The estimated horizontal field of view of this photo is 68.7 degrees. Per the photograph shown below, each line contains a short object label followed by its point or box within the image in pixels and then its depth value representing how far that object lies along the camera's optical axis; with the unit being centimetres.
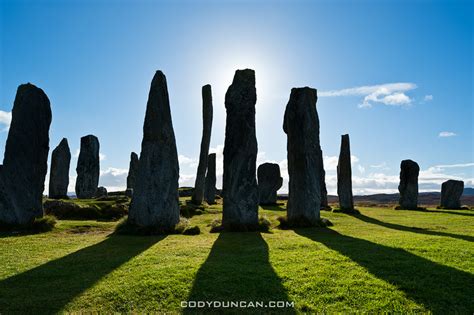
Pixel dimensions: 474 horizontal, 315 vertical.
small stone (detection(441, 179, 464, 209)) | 3162
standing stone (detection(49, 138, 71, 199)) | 3062
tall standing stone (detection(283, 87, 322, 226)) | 1593
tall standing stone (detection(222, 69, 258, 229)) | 1443
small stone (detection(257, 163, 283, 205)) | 3069
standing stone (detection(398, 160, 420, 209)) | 2991
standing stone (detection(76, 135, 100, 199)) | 3244
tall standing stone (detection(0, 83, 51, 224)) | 1395
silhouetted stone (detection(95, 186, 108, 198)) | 3828
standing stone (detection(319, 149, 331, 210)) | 2789
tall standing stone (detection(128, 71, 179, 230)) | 1365
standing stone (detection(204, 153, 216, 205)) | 3230
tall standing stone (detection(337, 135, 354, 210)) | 2489
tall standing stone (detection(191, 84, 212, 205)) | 2712
